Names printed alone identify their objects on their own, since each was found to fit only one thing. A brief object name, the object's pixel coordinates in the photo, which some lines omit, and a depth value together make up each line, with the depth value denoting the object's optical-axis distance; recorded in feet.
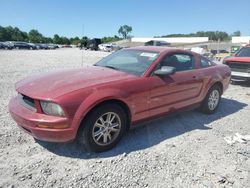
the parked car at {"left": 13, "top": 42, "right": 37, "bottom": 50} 147.13
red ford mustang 9.86
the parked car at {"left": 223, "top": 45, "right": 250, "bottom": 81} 28.69
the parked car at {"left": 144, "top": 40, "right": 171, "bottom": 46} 127.21
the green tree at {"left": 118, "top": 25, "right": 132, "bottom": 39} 443.08
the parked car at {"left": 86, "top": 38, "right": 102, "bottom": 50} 149.38
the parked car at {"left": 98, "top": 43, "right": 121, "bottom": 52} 144.57
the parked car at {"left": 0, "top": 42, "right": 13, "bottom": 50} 138.31
